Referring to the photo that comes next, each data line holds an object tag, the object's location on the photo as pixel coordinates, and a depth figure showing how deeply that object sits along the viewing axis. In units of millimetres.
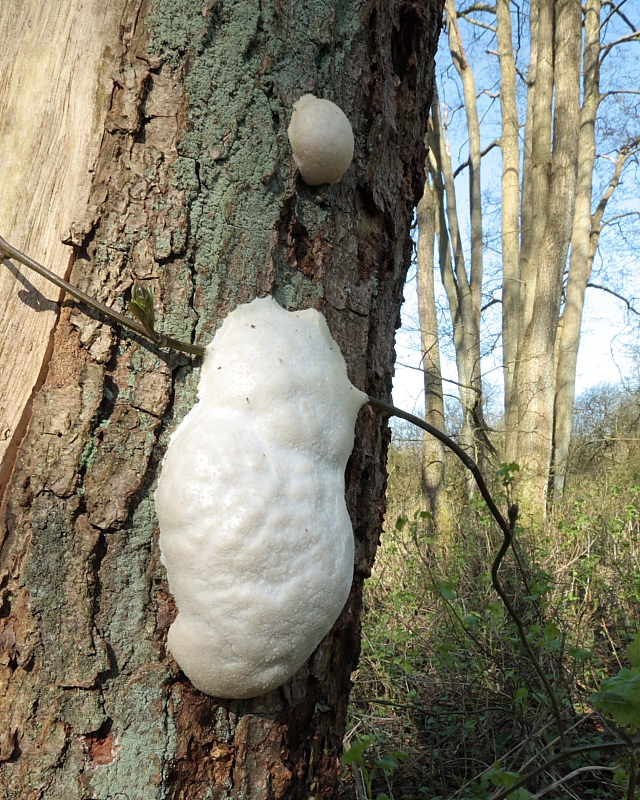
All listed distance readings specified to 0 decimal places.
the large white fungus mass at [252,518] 194
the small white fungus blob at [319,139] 221
